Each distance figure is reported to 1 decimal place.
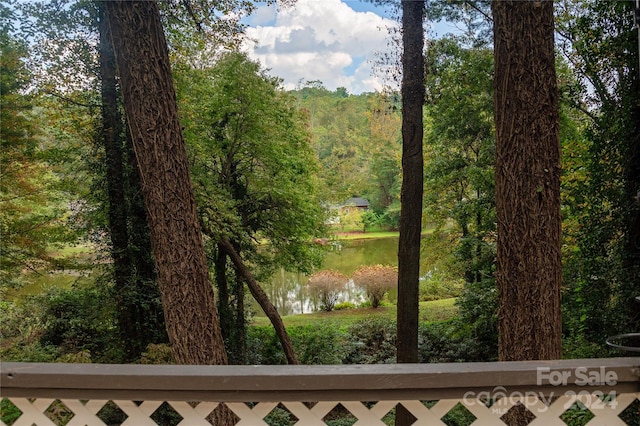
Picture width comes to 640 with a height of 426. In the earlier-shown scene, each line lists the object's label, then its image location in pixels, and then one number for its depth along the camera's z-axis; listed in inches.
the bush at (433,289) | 347.9
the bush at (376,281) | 430.9
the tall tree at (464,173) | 223.8
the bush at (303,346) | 283.6
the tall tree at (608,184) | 122.3
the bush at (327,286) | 443.5
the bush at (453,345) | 260.1
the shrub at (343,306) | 444.2
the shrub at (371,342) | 295.0
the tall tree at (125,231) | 213.3
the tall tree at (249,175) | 256.4
